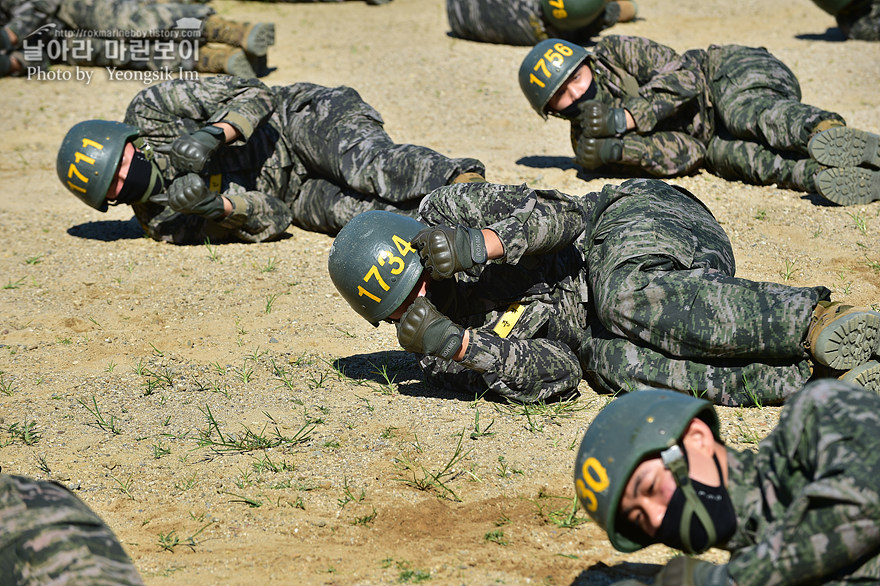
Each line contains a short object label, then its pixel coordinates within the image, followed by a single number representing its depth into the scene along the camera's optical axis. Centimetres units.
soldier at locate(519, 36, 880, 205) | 1376
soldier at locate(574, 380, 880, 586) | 470
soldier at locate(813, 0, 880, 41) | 2067
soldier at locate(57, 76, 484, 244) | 1238
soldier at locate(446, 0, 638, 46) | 2041
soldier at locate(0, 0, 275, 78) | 2155
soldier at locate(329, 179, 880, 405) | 786
